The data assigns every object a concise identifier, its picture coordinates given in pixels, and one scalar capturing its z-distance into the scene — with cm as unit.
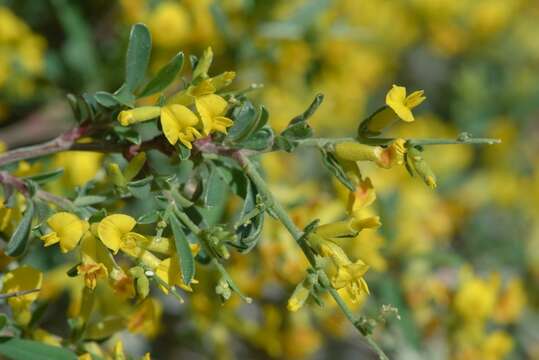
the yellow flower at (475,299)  54
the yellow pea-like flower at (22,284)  43
